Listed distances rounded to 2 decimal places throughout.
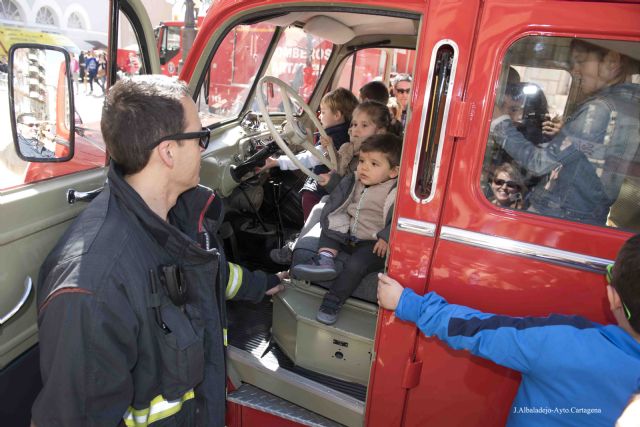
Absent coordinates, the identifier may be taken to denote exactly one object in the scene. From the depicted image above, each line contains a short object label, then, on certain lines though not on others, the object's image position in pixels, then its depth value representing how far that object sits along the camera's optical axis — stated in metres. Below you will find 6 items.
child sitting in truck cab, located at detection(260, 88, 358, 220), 3.31
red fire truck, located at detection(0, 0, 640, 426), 1.40
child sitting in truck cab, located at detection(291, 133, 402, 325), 2.28
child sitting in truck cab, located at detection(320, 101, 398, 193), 3.05
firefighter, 1.17
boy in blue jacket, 1.21
